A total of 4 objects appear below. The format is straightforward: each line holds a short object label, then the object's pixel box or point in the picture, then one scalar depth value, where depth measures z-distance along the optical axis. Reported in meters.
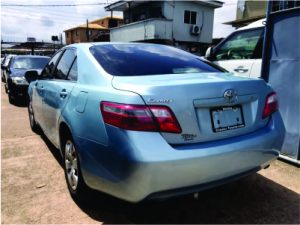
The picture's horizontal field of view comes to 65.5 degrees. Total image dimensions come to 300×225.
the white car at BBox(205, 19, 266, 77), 3.85
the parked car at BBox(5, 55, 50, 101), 6.82
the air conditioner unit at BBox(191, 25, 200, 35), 22.36
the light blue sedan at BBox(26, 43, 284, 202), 1.63
